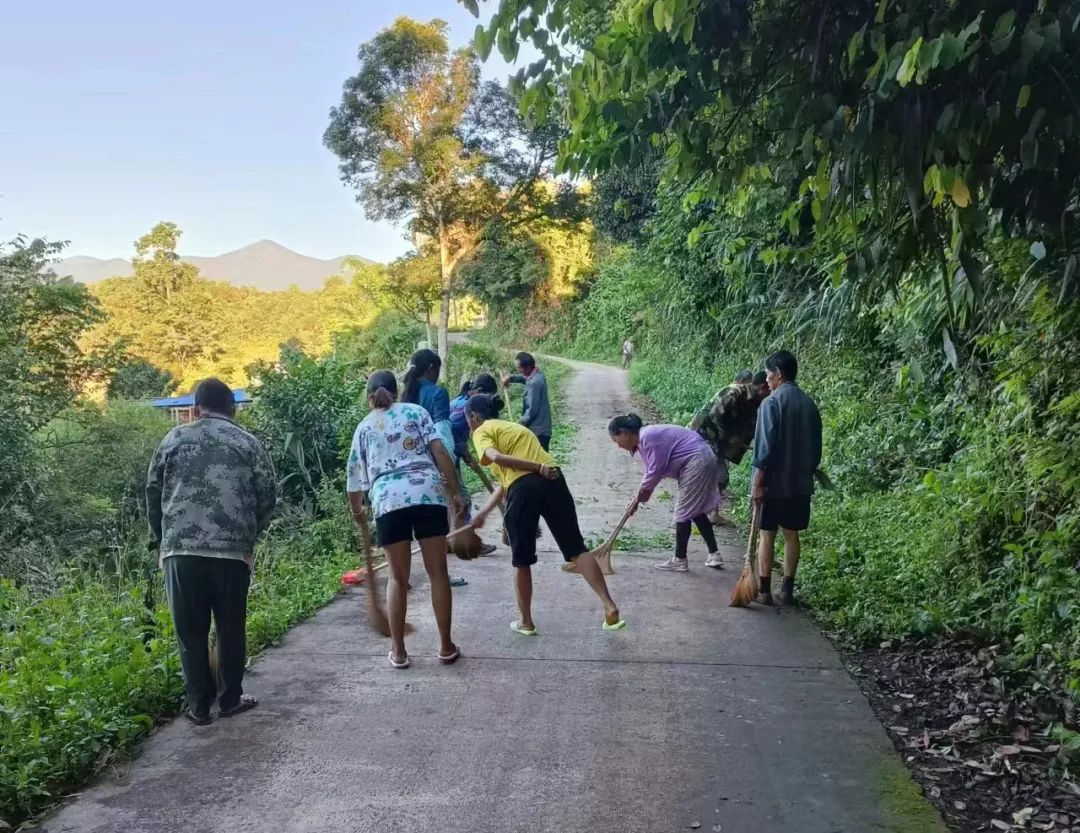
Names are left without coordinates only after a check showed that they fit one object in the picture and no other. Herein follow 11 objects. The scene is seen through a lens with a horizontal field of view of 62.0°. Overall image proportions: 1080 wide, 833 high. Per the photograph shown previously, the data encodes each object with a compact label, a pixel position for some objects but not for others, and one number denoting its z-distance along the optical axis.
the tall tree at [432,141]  29.17
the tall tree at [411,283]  32.25
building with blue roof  32.66
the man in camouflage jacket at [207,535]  4.63
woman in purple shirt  7.37
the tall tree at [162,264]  52.12
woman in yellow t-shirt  5.75
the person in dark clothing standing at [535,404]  10.02
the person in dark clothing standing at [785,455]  6.40
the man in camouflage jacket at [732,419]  9.02
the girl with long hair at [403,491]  5.26
